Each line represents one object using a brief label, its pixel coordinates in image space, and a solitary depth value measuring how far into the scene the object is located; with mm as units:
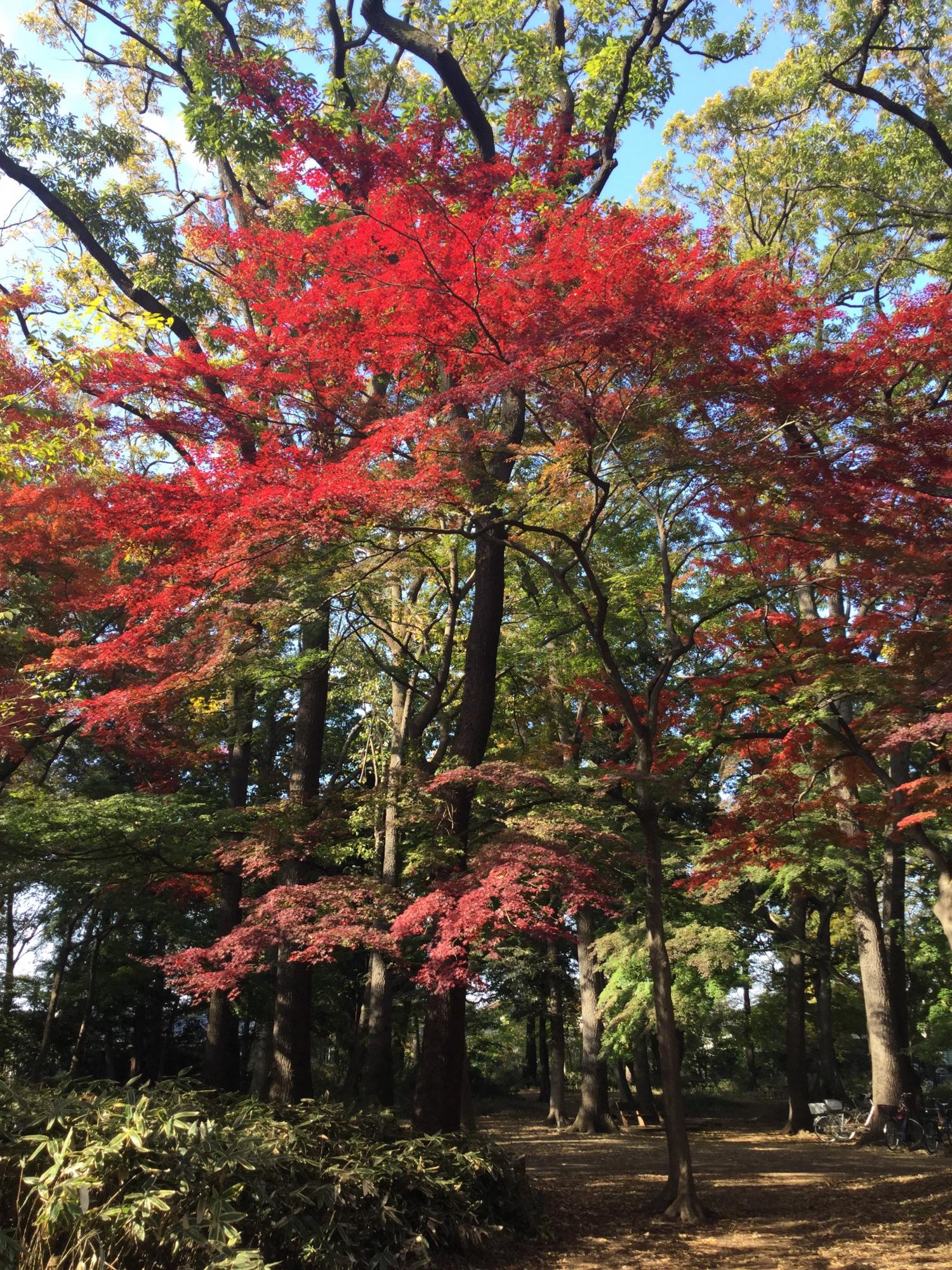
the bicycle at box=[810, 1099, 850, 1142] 14727
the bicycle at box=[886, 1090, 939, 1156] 12641
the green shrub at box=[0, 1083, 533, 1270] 3852
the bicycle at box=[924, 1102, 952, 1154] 12484
